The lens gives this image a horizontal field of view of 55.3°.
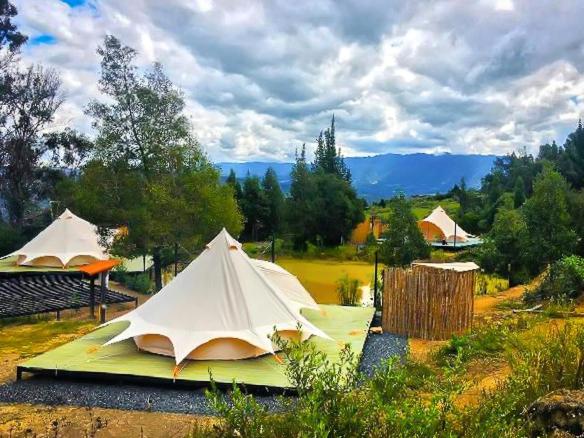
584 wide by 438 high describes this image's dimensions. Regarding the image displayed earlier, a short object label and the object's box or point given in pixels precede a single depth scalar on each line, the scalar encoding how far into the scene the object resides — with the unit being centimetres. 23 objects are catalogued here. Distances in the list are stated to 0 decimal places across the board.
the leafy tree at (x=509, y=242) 1622
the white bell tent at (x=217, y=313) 822
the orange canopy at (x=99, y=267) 1134
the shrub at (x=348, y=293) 1420
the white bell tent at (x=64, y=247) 1812
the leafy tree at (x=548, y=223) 1491
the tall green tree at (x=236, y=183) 3353
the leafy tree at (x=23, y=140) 2331
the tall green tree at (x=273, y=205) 3325
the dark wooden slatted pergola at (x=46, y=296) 1154
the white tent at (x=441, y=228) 3058
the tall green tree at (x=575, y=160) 3155
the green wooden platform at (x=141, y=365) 744
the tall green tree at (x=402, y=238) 1566
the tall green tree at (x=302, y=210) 2998
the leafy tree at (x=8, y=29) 2358
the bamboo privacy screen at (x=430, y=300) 1002
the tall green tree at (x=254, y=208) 3312
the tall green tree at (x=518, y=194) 3269
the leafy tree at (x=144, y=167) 1430
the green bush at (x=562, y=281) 1230
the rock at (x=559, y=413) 386
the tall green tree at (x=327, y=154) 4628
